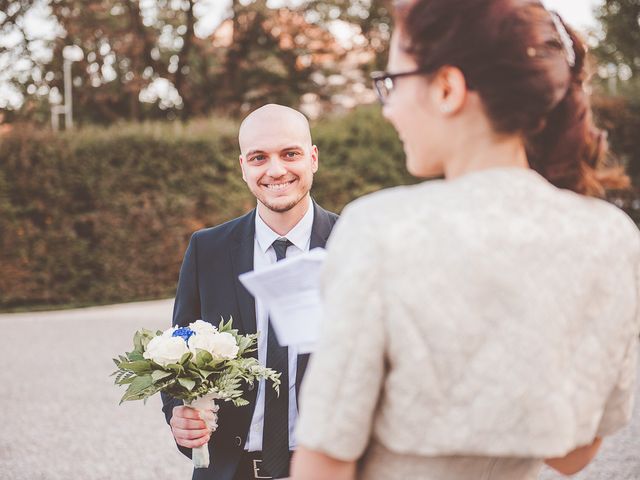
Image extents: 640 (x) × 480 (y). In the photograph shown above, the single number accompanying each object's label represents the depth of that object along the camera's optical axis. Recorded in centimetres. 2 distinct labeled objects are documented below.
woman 120
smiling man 259
